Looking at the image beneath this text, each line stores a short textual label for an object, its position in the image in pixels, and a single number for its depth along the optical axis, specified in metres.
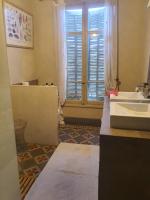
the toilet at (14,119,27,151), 2.77
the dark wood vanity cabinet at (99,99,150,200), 1.27
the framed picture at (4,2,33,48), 2.83
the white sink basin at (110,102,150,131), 1.33
